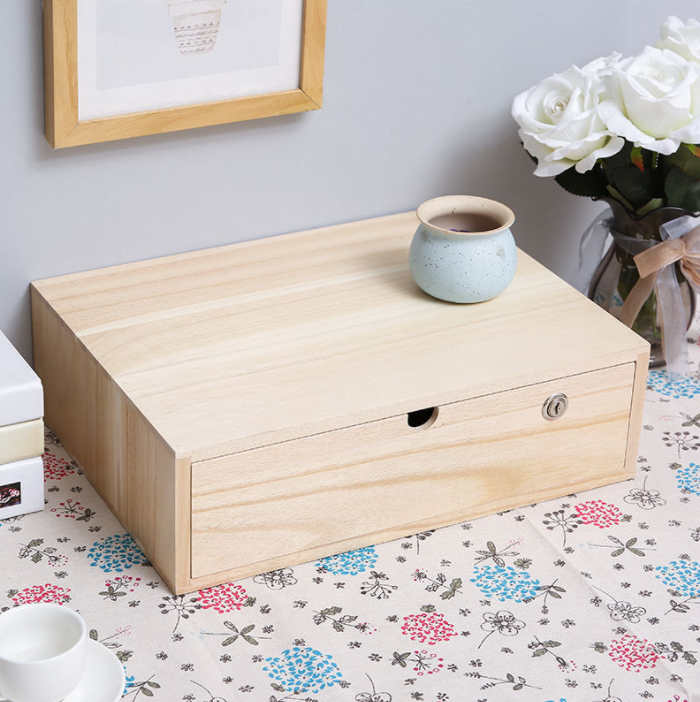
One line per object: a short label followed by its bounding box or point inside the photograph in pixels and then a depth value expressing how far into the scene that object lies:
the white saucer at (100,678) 1.64
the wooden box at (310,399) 1.74
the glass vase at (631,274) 1.97
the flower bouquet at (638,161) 1.90
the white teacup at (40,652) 1.60
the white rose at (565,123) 1.92
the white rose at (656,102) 1.89
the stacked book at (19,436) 1.77
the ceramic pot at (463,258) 1.86
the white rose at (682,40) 1.93
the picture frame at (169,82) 1.81
